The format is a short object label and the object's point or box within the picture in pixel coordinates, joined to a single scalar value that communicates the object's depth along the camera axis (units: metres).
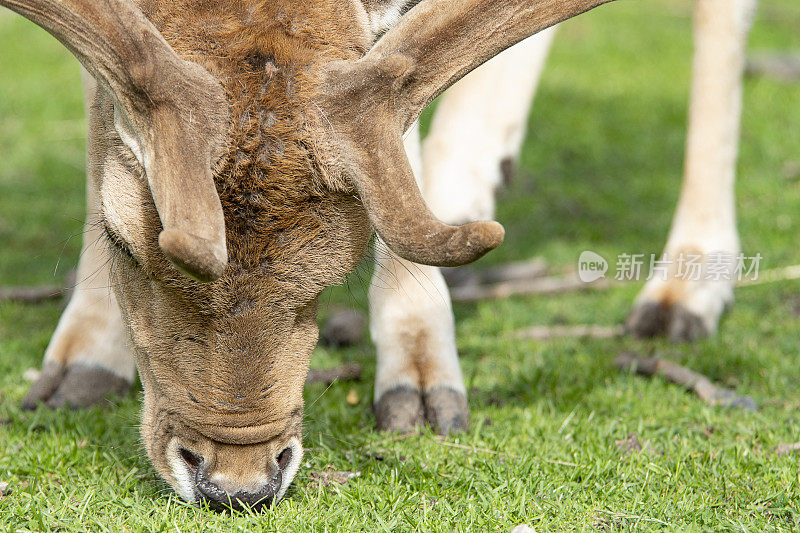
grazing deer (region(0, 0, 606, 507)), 5.98
